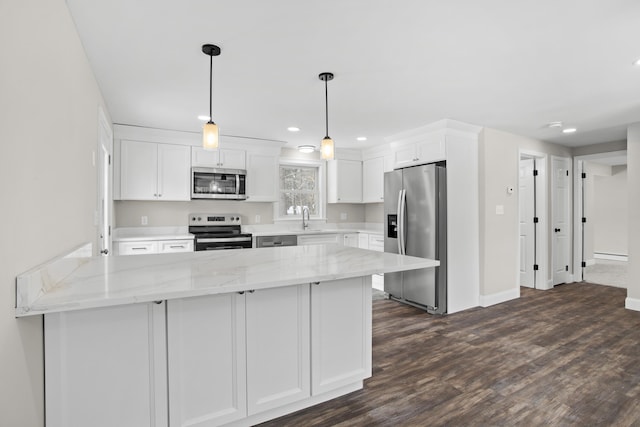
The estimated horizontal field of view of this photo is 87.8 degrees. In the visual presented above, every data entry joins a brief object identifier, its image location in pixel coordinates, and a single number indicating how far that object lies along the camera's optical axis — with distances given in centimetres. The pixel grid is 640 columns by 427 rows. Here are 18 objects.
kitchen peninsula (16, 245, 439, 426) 138
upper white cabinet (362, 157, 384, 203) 543
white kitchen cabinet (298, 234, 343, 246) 497
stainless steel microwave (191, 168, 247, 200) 449
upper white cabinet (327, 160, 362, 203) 561
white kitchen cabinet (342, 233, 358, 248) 540
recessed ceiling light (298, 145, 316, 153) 518
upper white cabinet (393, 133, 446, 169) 402
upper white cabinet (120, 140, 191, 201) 414
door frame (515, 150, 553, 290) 504
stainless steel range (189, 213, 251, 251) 427
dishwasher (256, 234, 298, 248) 466
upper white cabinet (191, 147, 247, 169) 452
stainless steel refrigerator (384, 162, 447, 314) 394
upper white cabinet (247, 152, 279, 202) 489
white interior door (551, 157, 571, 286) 521
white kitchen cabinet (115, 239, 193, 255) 393
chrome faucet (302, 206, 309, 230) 552
